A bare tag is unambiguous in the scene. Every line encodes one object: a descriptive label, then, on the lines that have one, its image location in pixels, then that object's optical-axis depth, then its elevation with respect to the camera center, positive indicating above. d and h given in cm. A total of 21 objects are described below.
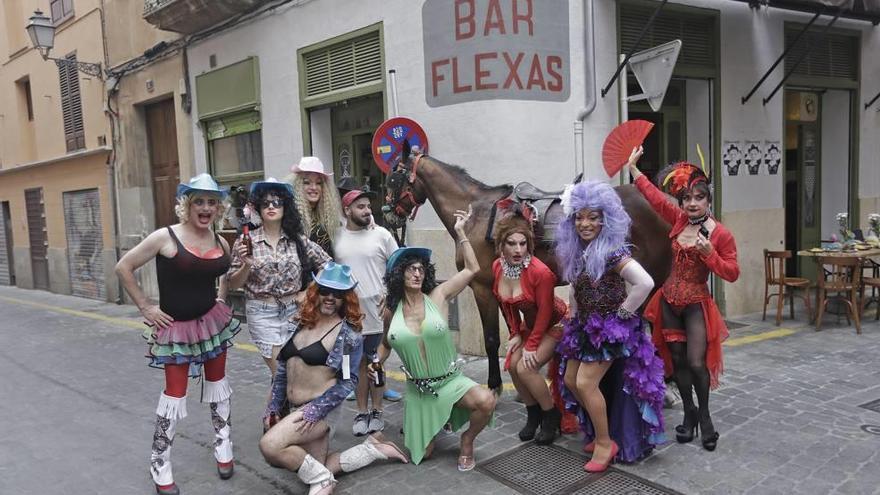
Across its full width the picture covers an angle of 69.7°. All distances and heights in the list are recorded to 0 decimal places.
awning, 761 +210
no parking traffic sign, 693 +63
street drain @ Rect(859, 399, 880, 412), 483 -178
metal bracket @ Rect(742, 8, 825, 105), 767 +140
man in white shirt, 482 -52
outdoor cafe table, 716 -90
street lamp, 1216 +347
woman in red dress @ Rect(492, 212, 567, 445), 411 -81
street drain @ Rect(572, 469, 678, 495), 372 -180
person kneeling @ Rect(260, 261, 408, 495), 376 -111
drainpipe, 682 +106
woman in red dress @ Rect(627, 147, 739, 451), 408 -75
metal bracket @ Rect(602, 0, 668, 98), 644 +140
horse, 496 -17
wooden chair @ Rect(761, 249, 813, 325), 754 -124
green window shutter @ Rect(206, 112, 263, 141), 990 +127
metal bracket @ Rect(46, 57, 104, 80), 1292 +287
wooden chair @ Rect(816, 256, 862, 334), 719 -126
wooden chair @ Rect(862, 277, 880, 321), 751 -129
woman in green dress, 404 -103
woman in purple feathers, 380 -90
